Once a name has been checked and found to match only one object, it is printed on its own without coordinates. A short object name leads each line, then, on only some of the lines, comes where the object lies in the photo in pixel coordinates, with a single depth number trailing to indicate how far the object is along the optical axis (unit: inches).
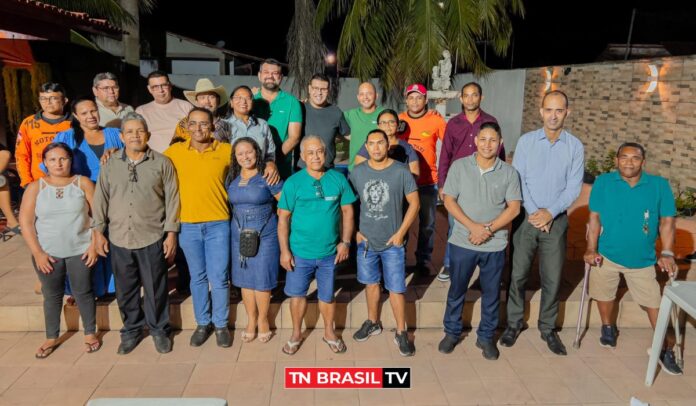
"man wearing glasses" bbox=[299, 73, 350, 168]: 184.2
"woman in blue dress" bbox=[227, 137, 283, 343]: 152.8
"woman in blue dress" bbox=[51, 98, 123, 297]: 163.9
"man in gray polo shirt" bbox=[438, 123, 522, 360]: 150.7
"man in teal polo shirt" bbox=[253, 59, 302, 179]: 183.5
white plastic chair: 132.6
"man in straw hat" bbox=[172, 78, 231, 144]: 169.2
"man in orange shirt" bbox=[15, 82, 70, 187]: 171.5
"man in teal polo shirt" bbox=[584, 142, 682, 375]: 151.4
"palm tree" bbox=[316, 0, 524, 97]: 425.1
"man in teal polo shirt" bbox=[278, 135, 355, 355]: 150.0
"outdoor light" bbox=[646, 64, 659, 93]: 345.7
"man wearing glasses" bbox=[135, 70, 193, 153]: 183.3
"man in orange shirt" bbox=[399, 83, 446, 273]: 186.9
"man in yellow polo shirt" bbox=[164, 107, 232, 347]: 152.5
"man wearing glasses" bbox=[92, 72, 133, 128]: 177.6
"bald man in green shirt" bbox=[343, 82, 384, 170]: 182.5
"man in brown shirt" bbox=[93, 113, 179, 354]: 149.4
